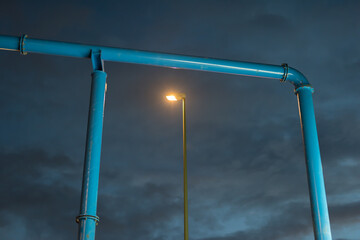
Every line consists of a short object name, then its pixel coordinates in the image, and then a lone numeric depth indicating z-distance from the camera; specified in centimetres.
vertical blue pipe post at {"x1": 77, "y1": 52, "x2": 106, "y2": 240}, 1045
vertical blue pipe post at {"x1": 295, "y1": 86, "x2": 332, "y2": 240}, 1174
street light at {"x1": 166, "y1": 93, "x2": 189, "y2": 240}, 1665
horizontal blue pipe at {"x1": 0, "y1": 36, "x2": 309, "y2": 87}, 1248
